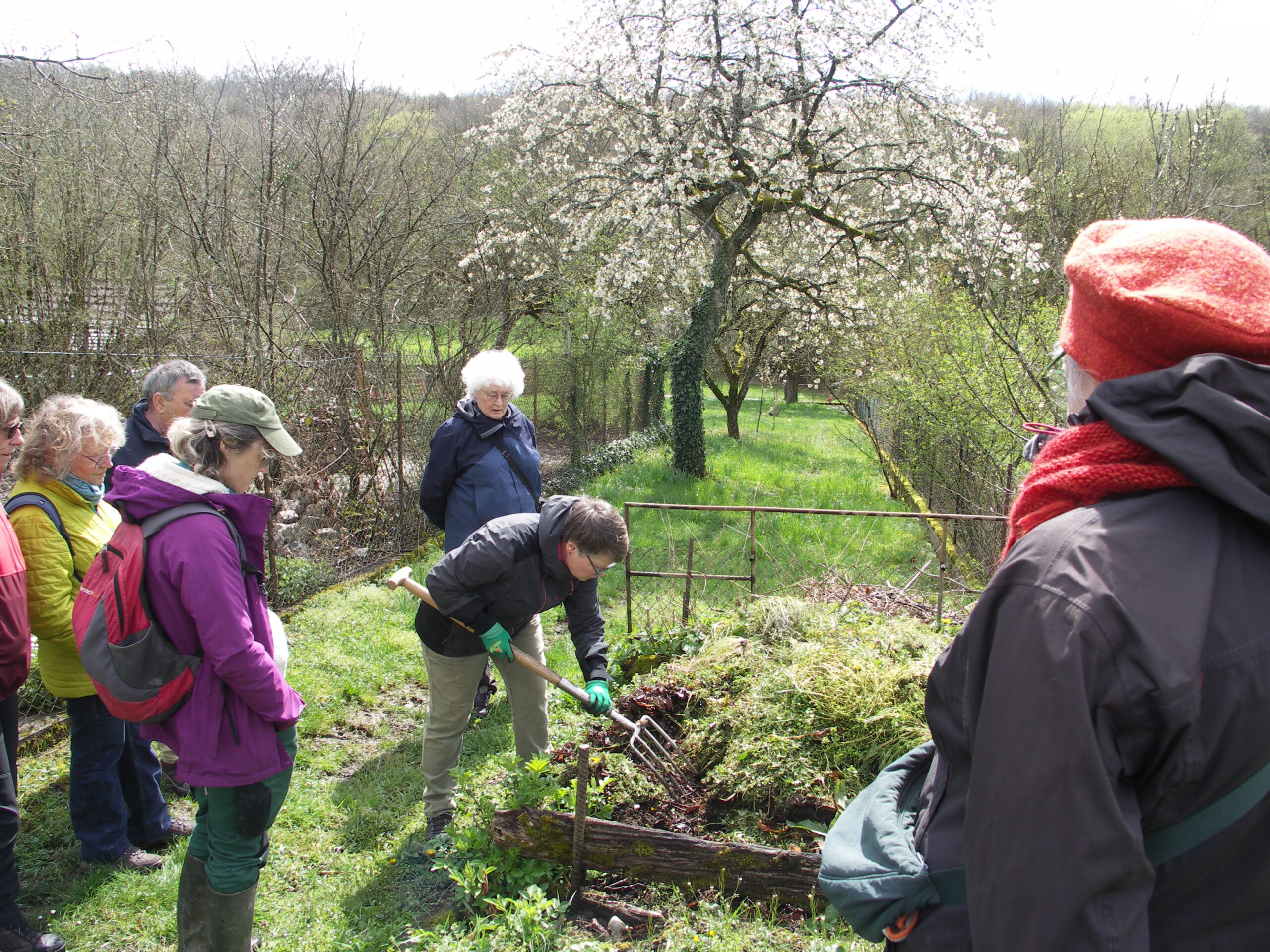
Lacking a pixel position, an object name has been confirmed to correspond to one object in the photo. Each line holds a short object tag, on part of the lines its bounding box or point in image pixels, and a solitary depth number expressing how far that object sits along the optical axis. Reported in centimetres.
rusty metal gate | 562
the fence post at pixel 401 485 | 716
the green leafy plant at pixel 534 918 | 252
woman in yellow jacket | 291
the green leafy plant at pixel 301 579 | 596
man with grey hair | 342
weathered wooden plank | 285
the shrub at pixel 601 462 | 1073
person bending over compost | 297
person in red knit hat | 91
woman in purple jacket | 217
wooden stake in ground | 277
